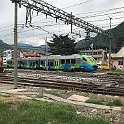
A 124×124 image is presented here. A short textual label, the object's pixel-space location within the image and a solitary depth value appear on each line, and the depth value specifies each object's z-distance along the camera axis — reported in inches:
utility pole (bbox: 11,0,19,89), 390.5
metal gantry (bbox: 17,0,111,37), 589.7
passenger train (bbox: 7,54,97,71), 844.5
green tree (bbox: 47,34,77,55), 1635.2
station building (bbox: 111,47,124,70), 1482.9
